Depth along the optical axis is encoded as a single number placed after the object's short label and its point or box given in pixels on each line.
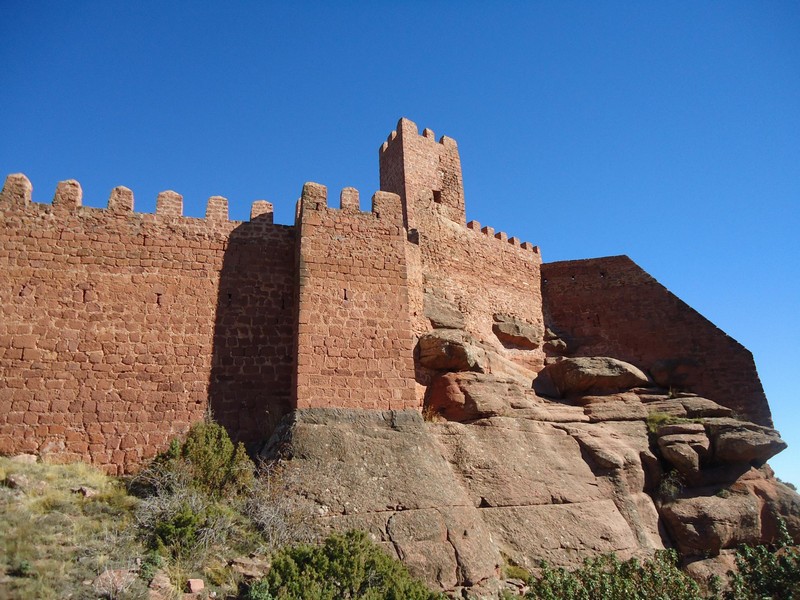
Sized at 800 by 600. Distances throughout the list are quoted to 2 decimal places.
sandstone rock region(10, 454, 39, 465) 10.01
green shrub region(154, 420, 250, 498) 9.75
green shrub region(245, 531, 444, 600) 7.43
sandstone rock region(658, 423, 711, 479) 13.13
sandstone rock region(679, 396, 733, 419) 14.70
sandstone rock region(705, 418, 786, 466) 13.45
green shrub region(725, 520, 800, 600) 9.02
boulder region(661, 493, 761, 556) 12.08
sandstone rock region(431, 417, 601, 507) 11.09
